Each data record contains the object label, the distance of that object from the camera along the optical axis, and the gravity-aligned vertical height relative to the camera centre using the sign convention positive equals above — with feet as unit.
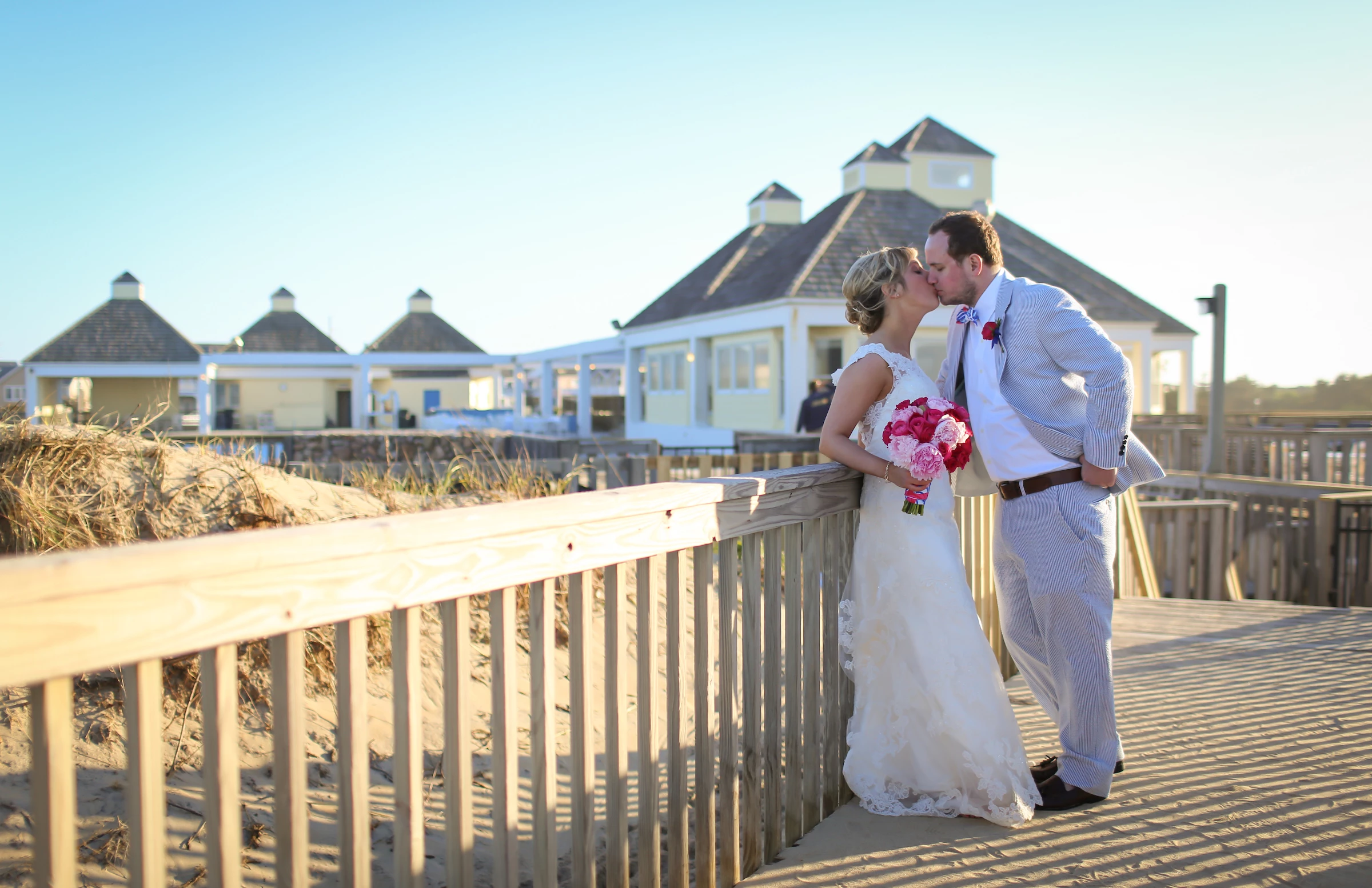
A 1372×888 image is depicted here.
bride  10.68 -2.61
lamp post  38.86 +1.03
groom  11.09 -0.53
